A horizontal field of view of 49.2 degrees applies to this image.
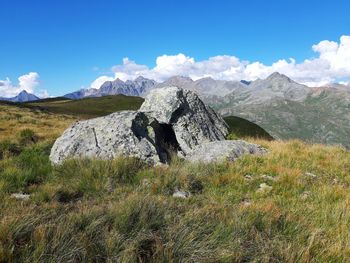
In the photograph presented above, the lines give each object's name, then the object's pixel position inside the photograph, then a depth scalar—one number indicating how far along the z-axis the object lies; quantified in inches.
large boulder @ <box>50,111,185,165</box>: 501.4
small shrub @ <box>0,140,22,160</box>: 554.8
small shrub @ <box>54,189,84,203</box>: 332.6
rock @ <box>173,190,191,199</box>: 344.7
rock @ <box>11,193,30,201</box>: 324.8
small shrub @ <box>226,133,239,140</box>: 737.6
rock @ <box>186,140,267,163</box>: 513.0
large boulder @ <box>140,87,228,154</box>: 652.1
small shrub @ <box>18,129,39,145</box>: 791.8
